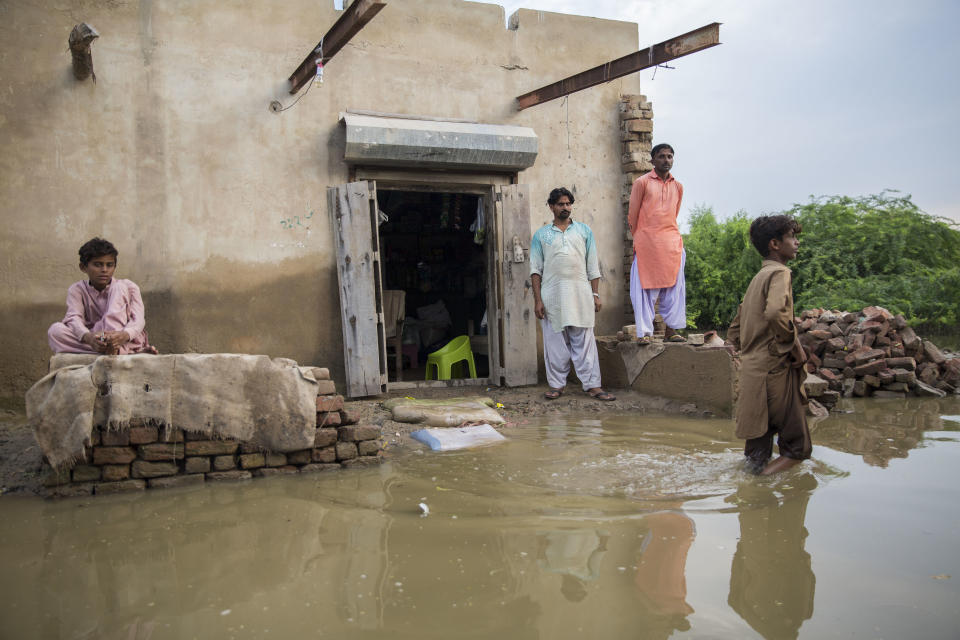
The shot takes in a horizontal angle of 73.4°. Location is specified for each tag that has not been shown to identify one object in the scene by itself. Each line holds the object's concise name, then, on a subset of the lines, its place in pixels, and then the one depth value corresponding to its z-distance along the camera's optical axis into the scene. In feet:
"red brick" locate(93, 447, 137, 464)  11.29
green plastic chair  23.45
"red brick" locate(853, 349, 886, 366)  21.98
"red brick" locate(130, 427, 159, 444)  11.51
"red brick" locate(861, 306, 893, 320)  23.93
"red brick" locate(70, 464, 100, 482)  11.20
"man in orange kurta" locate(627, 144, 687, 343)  20.54
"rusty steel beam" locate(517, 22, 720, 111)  17.49
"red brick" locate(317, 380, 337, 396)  12.87
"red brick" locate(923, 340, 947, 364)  22.77
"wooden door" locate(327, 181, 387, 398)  19.97
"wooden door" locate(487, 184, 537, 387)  21.95
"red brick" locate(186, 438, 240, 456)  11.92
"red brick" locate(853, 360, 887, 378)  21.76
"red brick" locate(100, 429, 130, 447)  11.34
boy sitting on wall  12.90
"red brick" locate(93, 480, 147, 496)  11.26
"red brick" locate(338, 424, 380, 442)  12.96
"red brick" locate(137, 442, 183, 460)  11.60
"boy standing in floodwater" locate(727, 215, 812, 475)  11.36
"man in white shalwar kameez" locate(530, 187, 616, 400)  20.33
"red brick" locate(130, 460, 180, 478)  11.54
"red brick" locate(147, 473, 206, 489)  11.62
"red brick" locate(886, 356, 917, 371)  21.96
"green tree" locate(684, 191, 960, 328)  37.37
